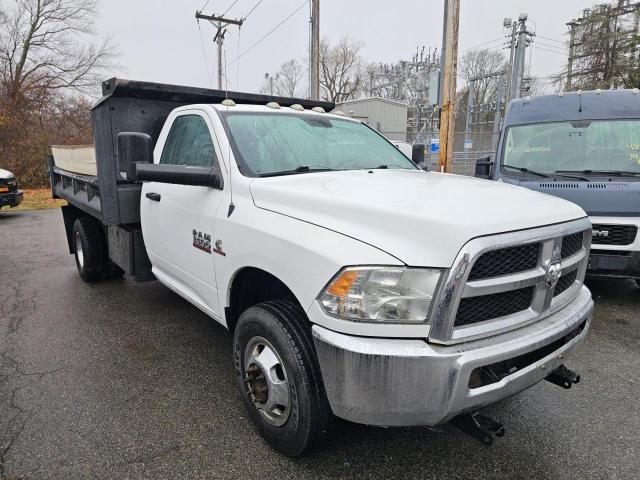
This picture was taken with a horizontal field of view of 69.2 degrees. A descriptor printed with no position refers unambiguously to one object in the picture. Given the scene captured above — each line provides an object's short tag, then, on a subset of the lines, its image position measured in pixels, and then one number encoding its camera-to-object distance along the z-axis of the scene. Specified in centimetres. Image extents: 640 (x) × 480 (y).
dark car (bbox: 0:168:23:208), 1143
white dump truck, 190
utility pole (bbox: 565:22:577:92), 2544
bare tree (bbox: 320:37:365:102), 5256
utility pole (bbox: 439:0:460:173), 887
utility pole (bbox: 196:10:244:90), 1520
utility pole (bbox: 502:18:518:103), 2586
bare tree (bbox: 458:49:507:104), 5116
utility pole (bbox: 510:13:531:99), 1981
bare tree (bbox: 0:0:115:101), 2084
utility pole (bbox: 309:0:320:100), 1430
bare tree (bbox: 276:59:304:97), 5075
